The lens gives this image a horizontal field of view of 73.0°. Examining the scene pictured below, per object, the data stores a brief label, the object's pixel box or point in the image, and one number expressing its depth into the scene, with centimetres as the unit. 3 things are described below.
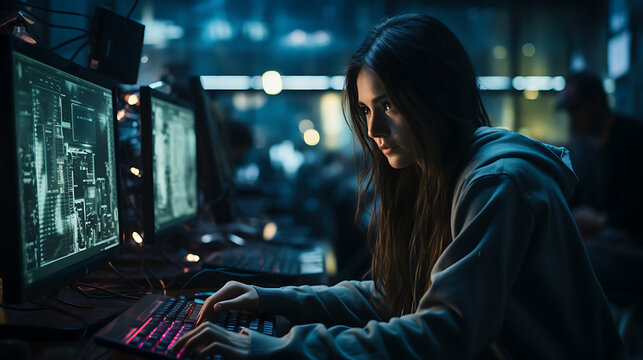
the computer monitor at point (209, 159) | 151
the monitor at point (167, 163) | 106
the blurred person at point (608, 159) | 219
